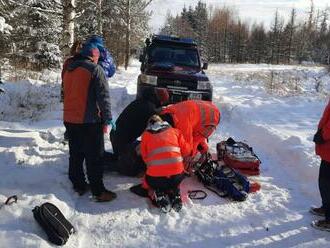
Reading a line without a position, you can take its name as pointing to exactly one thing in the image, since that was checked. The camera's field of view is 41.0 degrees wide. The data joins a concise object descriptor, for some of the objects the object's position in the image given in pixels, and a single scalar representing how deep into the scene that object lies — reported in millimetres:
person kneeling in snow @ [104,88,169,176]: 6559
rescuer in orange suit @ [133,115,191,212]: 5605
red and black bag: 7195
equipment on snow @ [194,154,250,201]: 6145
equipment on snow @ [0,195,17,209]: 5055
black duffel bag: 4523
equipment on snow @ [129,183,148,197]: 6020
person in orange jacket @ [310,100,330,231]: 5301
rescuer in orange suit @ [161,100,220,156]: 6348
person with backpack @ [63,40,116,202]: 5492
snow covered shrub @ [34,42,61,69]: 20203
